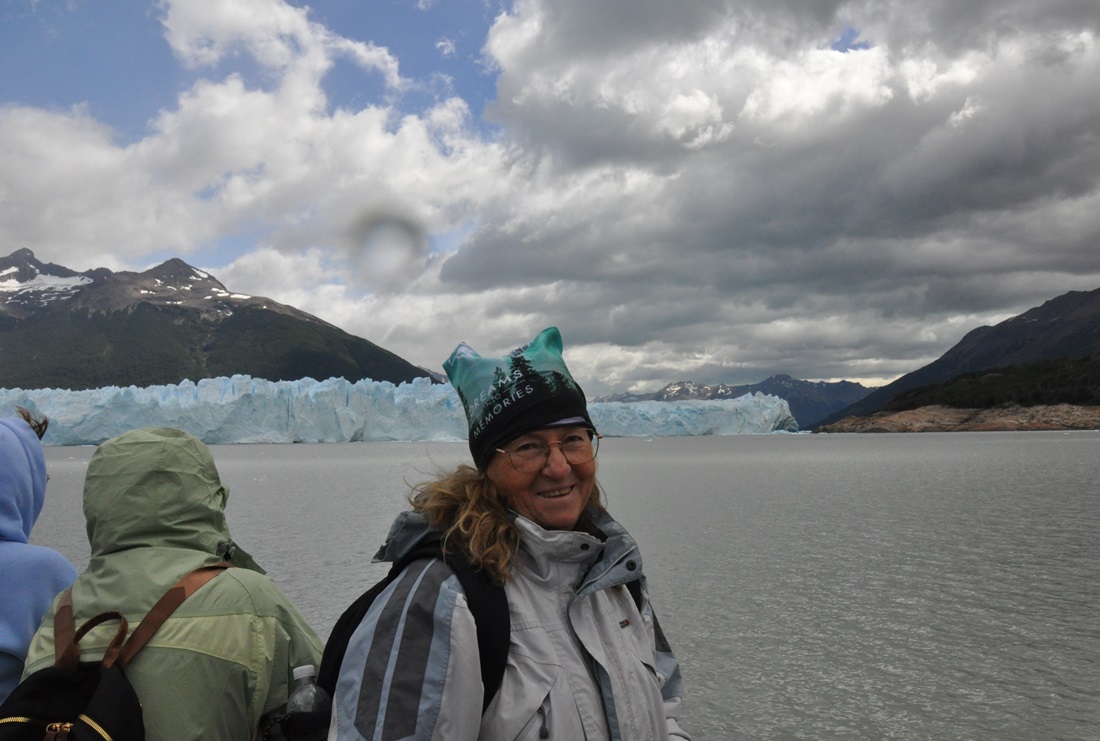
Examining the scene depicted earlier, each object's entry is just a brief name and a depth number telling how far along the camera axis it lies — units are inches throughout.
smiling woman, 55.5
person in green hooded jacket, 74.8
